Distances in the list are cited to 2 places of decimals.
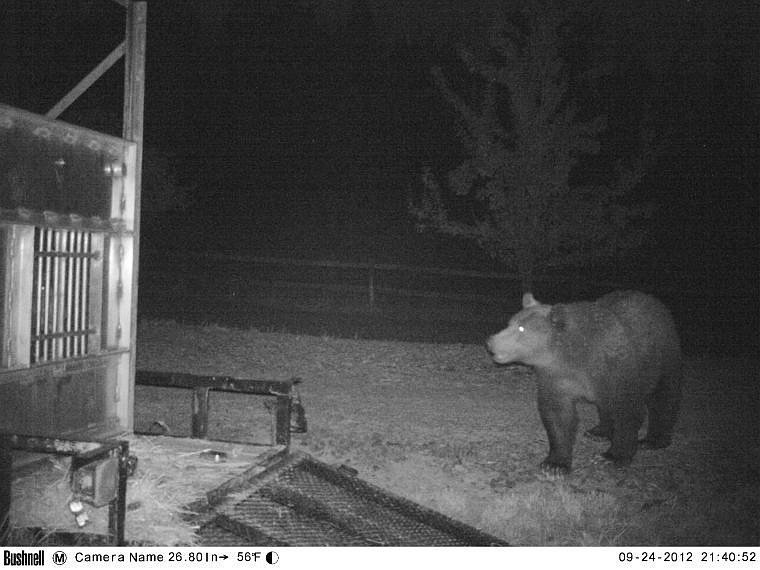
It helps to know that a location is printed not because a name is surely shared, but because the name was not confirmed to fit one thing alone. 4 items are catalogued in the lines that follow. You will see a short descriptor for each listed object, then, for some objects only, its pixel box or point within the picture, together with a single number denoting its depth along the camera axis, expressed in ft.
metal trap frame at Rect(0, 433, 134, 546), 12.65
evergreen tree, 38.50
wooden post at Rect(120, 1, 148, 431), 19.30
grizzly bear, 24.99
